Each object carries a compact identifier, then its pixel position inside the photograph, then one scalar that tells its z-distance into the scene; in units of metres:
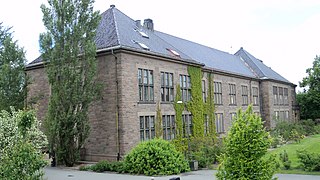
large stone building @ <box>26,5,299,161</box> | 23.38
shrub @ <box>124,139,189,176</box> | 18.92
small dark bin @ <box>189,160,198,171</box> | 20.91
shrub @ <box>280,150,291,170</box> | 19.64
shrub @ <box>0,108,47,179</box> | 10.23
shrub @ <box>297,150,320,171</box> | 18.52
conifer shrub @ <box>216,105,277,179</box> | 8.26
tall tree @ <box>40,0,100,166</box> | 22.25
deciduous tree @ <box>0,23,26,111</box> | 24.67
